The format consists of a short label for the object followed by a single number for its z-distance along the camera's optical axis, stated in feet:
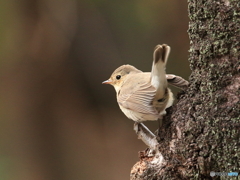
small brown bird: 22.71
